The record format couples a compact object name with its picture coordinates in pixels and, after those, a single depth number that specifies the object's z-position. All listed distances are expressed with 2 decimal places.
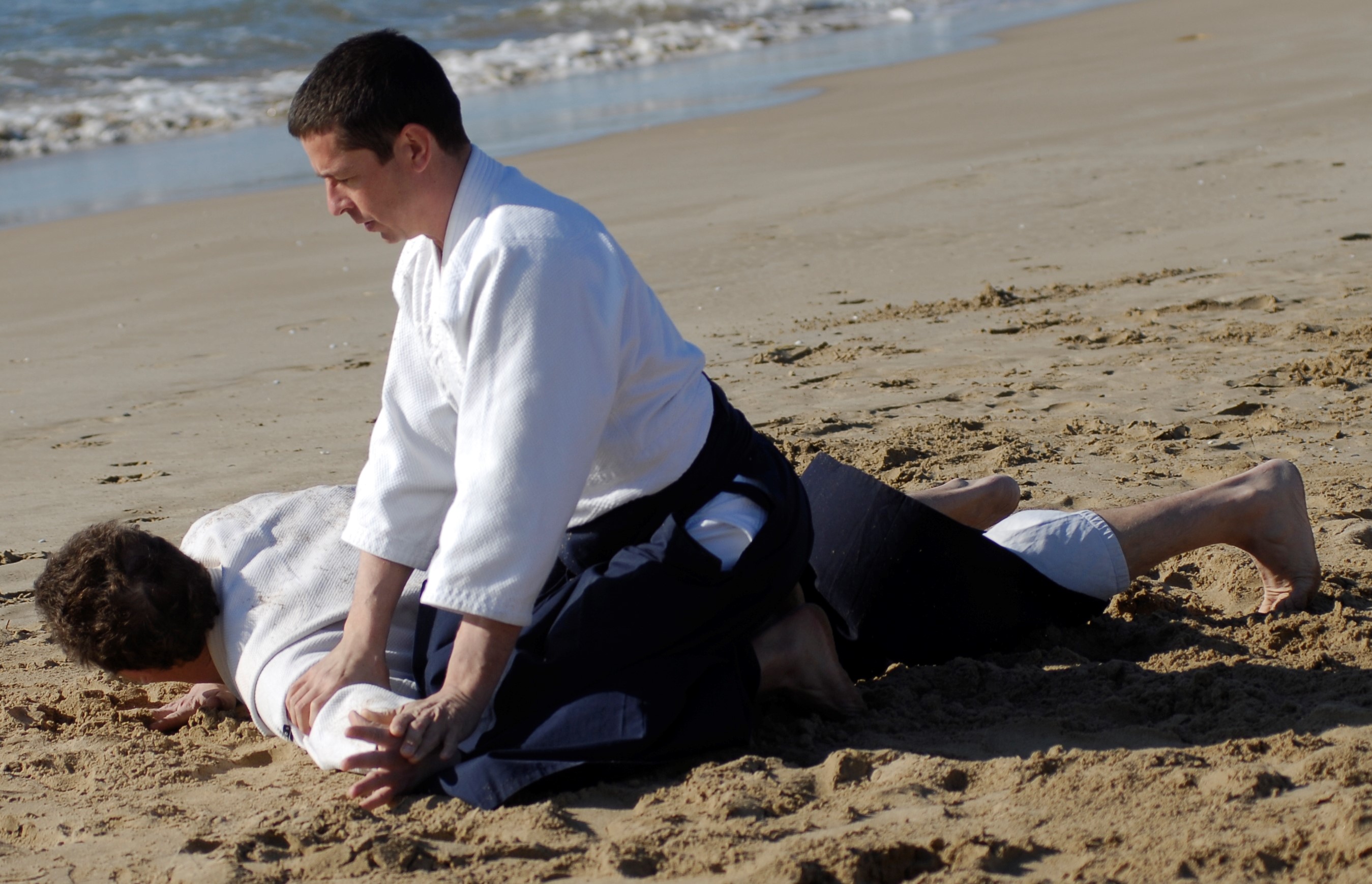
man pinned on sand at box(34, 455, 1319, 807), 5.02
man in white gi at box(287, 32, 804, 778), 4.60
